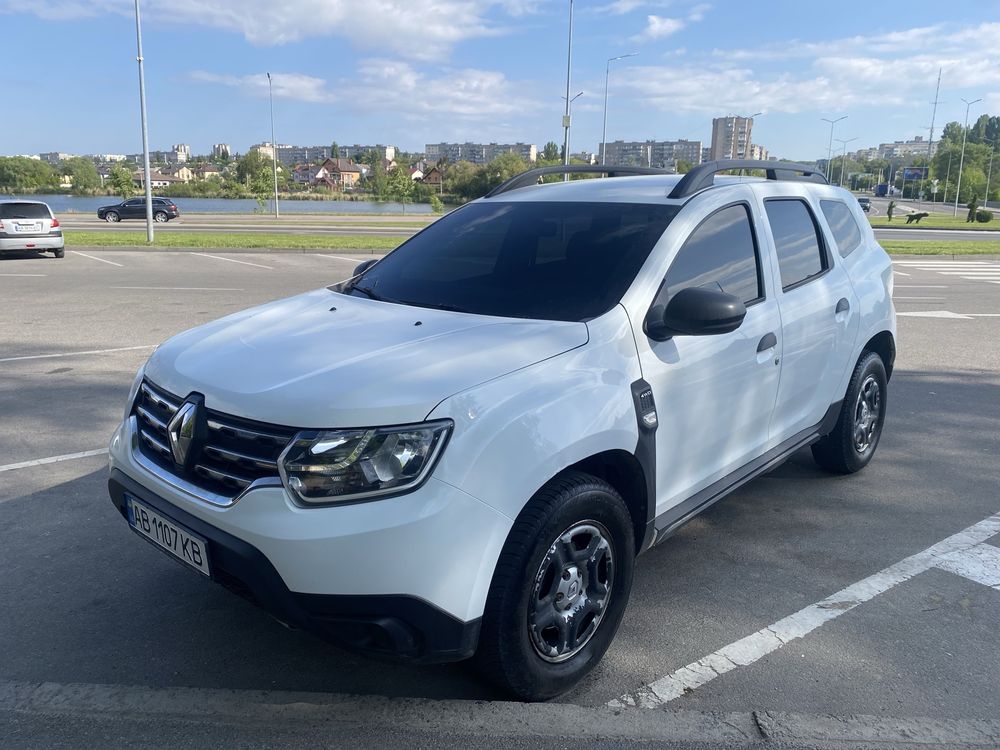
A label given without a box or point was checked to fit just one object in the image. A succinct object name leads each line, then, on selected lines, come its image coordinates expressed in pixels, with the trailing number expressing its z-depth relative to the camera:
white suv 2.36
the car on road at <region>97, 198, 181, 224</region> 45.47
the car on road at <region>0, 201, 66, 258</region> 19.50
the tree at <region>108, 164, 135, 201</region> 76.19
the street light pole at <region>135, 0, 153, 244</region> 21.58
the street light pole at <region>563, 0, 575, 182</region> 32.31
